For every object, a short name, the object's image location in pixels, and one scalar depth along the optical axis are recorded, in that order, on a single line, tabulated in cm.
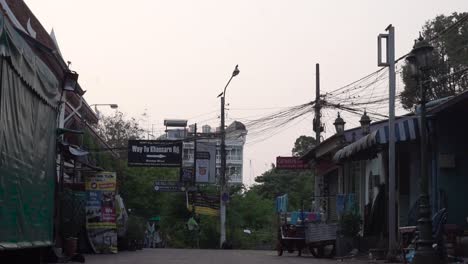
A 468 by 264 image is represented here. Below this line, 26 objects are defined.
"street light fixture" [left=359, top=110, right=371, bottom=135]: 2498
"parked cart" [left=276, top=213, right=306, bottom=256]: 2342
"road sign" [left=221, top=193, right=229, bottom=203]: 3934
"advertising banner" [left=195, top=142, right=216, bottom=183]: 4197
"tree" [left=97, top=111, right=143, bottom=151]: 4950
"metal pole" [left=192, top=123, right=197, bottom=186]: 4175
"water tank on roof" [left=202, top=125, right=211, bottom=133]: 6192
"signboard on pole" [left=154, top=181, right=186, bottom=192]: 4172
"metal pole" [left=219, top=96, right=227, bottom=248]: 3894
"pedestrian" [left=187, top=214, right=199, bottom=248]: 4478
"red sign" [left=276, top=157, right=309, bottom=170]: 3538
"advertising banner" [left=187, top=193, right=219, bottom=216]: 4203
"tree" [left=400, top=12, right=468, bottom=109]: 3419
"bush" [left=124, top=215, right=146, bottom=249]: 2853
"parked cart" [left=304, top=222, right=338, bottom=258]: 2156
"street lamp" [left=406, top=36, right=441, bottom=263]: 1302
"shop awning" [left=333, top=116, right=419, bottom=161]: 1705
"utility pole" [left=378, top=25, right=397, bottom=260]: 1738
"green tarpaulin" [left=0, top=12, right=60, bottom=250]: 672
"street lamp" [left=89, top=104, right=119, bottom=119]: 3991
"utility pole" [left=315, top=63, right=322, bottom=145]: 3350
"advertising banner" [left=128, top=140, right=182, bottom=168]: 3822
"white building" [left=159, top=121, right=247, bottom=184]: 4061
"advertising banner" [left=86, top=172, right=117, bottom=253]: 2328
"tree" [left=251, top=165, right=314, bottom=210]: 7175
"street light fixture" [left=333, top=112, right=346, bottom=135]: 2692
